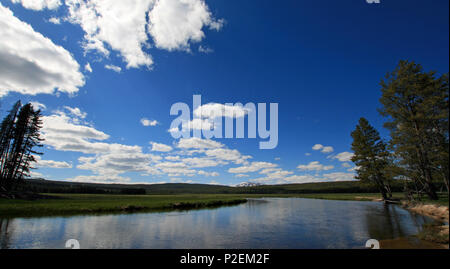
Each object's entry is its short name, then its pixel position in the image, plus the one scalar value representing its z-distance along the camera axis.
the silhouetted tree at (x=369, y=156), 45.25
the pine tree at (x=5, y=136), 38.58
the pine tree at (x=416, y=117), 20.03
